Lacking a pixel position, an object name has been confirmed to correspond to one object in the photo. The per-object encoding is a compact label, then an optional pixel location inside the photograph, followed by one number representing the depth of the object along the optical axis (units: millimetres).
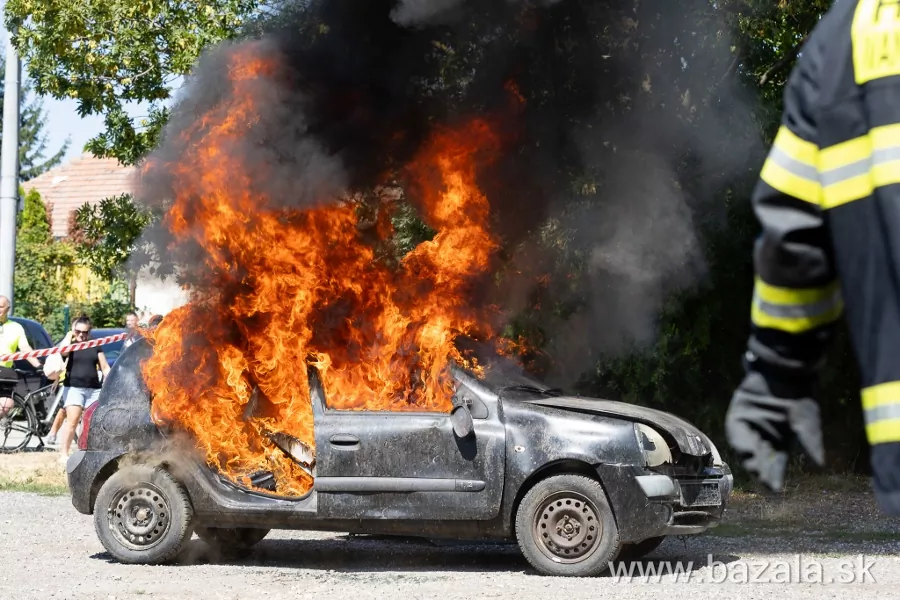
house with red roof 42969
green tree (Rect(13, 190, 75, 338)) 29312
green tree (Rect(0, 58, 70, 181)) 54062
